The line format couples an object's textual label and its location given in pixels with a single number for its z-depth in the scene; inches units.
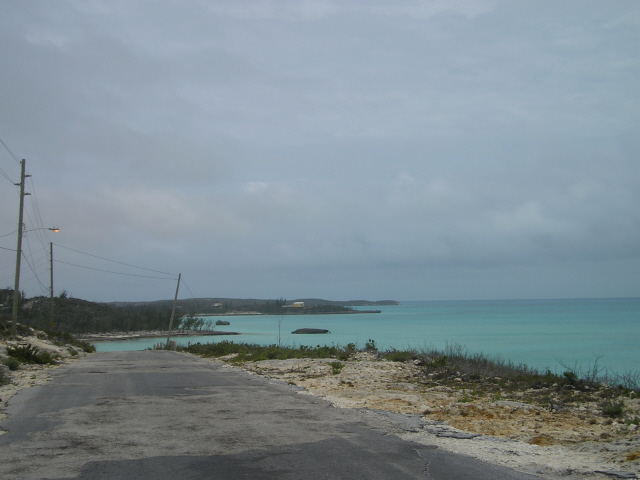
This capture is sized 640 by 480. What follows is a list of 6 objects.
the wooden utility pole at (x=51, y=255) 2047.2
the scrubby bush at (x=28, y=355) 830.0
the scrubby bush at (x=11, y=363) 721.6
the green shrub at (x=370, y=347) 1045.1
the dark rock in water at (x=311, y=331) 4084.6
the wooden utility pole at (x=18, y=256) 1232.2
